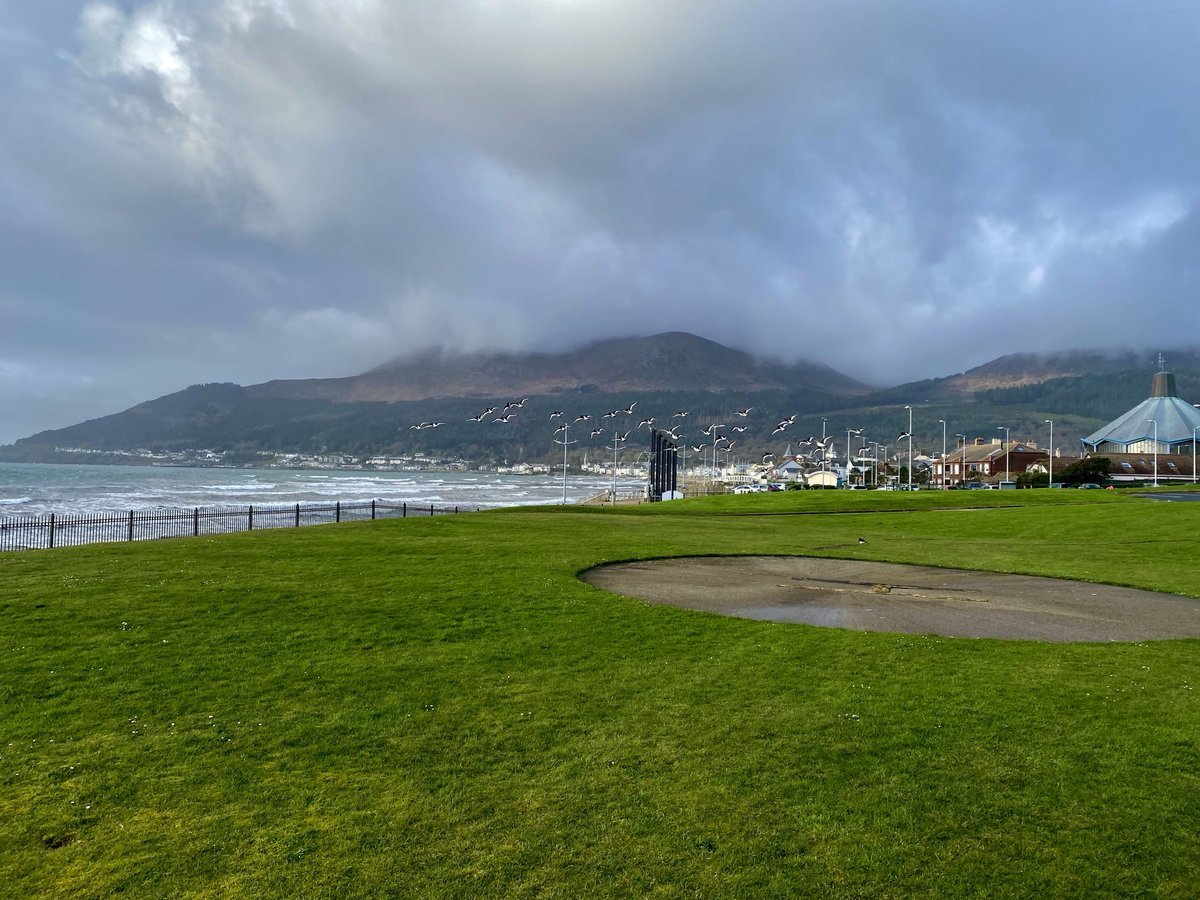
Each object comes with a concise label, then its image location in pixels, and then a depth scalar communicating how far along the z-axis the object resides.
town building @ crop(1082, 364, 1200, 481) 138.05
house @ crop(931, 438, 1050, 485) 146.48
